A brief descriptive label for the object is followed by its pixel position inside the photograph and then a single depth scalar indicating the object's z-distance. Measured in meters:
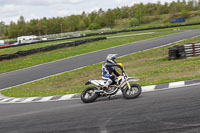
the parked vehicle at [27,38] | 88.25
